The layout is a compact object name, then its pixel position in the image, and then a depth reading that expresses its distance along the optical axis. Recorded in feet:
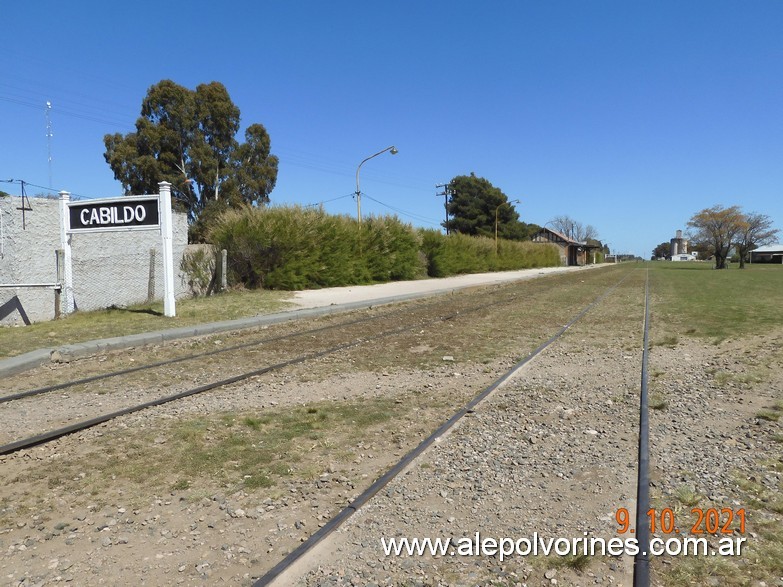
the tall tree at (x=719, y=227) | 205.67
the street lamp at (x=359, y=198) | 91.93
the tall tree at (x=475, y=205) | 240.73
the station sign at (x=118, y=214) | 40.63
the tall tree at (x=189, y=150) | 139.23
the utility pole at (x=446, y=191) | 216.13
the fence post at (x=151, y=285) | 52.24
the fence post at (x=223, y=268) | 62.54
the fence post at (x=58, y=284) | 42.42
